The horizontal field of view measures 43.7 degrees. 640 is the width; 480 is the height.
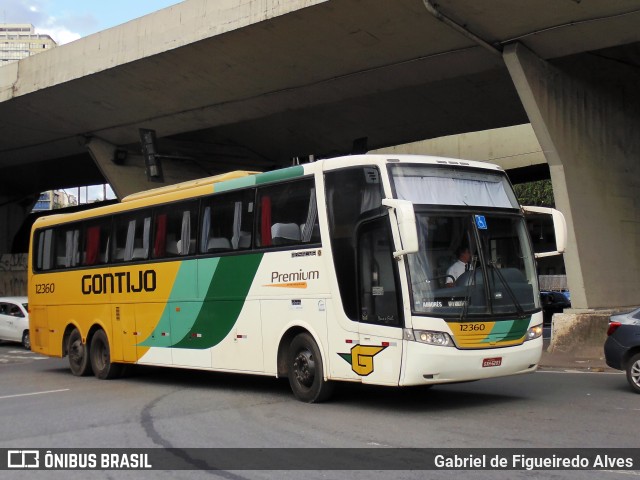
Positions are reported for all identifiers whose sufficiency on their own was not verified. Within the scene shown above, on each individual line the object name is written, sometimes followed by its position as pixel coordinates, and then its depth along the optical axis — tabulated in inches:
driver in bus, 391.2
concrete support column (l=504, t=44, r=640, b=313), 705.0
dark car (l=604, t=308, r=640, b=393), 462.3
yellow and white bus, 386.3
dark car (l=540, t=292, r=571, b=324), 1424.7
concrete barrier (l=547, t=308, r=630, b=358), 683.4
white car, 983.6
